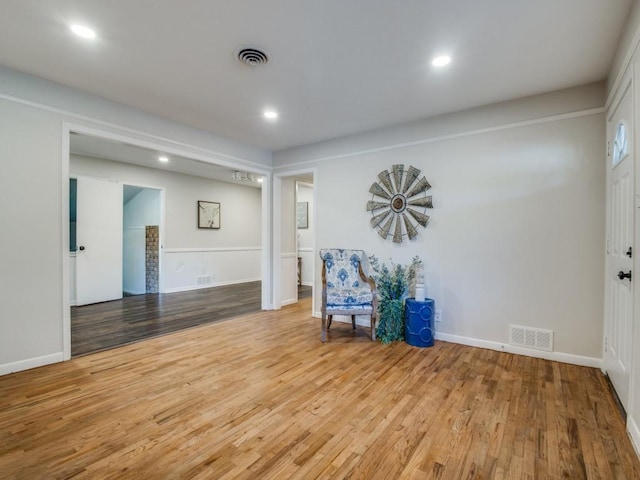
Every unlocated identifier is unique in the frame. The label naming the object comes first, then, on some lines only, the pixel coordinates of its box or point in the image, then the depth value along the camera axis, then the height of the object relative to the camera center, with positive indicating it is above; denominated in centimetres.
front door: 193 -1
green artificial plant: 342 -64
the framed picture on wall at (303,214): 762 +61
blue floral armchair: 345 -59
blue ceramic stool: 326 -88
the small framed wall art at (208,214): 695 +54
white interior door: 518 -7
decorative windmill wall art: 361 +45
